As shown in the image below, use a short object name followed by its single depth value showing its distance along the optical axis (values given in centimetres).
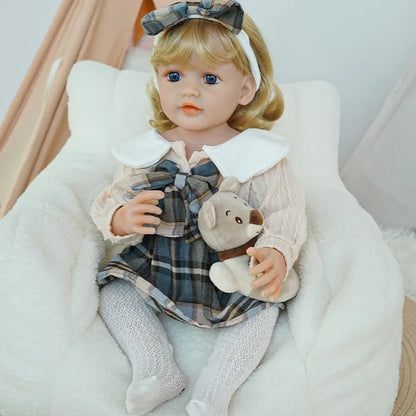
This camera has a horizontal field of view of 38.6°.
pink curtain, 161
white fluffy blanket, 91
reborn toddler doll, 97
